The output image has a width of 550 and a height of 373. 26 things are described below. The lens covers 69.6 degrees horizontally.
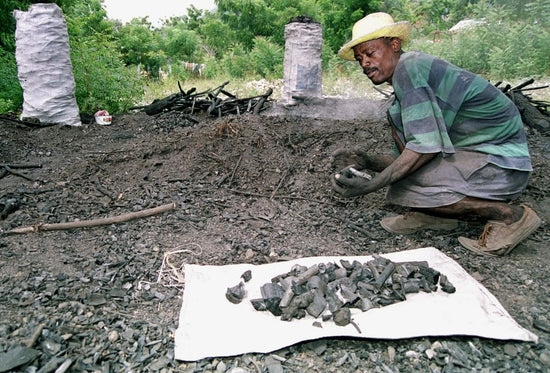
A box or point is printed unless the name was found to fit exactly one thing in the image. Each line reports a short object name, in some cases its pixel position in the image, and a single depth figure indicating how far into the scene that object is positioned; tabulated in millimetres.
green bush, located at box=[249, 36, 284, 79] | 13445
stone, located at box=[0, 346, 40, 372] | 1708
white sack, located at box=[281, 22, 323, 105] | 6480
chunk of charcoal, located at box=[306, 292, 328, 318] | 2080
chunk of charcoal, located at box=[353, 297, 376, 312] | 2129
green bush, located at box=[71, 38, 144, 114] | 6715
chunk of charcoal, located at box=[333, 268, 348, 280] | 2367
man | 2646
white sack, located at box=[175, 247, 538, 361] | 1914
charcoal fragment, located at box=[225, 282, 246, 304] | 2225
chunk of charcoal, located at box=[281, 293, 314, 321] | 2092
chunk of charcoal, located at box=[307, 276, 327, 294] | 2228
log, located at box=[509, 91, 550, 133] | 5855
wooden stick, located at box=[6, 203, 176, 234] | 2986
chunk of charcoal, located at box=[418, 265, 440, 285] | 2303
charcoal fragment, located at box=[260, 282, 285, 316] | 2127
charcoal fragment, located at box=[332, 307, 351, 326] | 2014
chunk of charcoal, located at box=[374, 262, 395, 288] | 2266
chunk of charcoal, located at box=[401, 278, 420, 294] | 2242
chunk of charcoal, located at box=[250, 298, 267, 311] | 2157
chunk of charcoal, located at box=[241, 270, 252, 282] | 2416
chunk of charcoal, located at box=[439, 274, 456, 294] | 2238
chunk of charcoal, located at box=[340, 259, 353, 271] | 2439
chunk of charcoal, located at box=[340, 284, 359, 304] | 2157
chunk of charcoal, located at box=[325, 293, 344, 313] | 2091
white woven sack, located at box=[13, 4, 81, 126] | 5793
